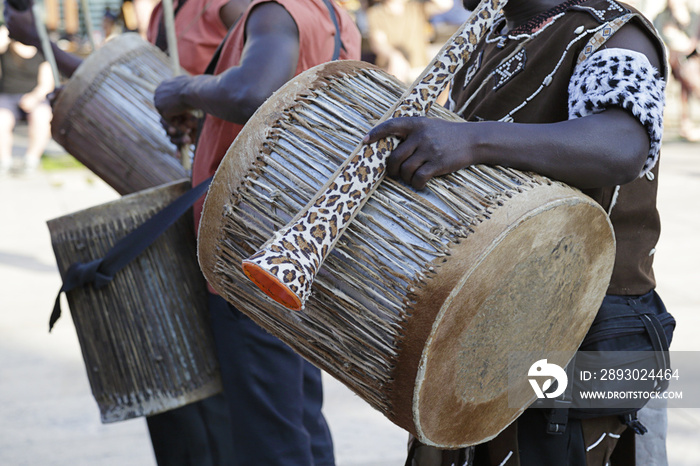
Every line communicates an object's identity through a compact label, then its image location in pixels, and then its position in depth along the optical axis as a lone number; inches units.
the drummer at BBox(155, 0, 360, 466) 156.1
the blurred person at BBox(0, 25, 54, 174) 649.6
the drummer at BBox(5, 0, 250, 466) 187.9
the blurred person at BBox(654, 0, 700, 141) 763.4
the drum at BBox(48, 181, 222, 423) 170.7
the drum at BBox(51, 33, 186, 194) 192.9
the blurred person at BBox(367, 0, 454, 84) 681.0
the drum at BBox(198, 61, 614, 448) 95.4
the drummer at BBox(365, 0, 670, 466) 98.1
